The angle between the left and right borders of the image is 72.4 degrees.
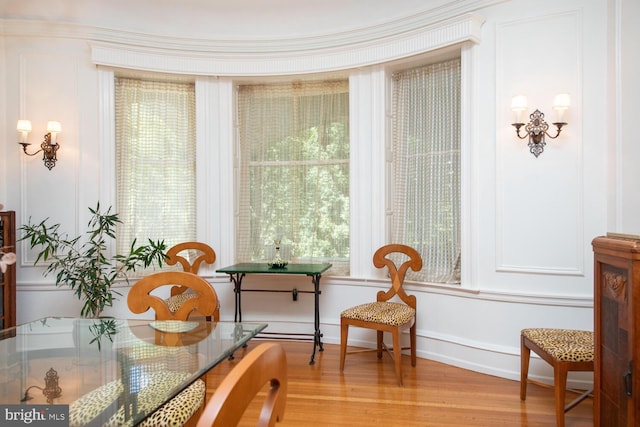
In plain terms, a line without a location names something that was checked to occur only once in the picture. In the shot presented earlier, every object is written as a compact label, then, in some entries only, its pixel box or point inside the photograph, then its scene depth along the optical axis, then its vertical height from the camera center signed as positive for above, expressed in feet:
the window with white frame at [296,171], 14.70 +1.23
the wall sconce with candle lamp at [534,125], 10.48 +1.93
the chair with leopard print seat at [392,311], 10.87 -2.77
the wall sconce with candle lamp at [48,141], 12.60 +1.97
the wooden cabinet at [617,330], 5.79 -1.81
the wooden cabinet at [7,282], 12.01 -2.07
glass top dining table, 4.17 -1.85
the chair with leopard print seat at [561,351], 8.05 -2.78
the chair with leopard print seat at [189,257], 13.67 -1.63
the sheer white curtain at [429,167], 12.66 +1.19
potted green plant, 12.35 -1.48
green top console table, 12.51 -1.87
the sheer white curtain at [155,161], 14.33 +1.54
